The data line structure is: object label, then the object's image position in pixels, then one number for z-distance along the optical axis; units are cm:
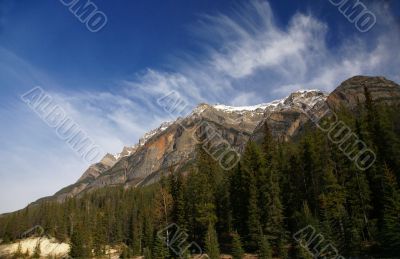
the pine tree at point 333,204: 4681
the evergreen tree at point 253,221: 5131
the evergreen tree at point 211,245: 4809
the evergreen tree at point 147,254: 5496
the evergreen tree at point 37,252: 12092
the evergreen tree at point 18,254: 12332
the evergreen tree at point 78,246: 8525
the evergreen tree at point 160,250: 5153
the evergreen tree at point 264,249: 4541
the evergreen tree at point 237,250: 4634
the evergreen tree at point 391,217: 3800
